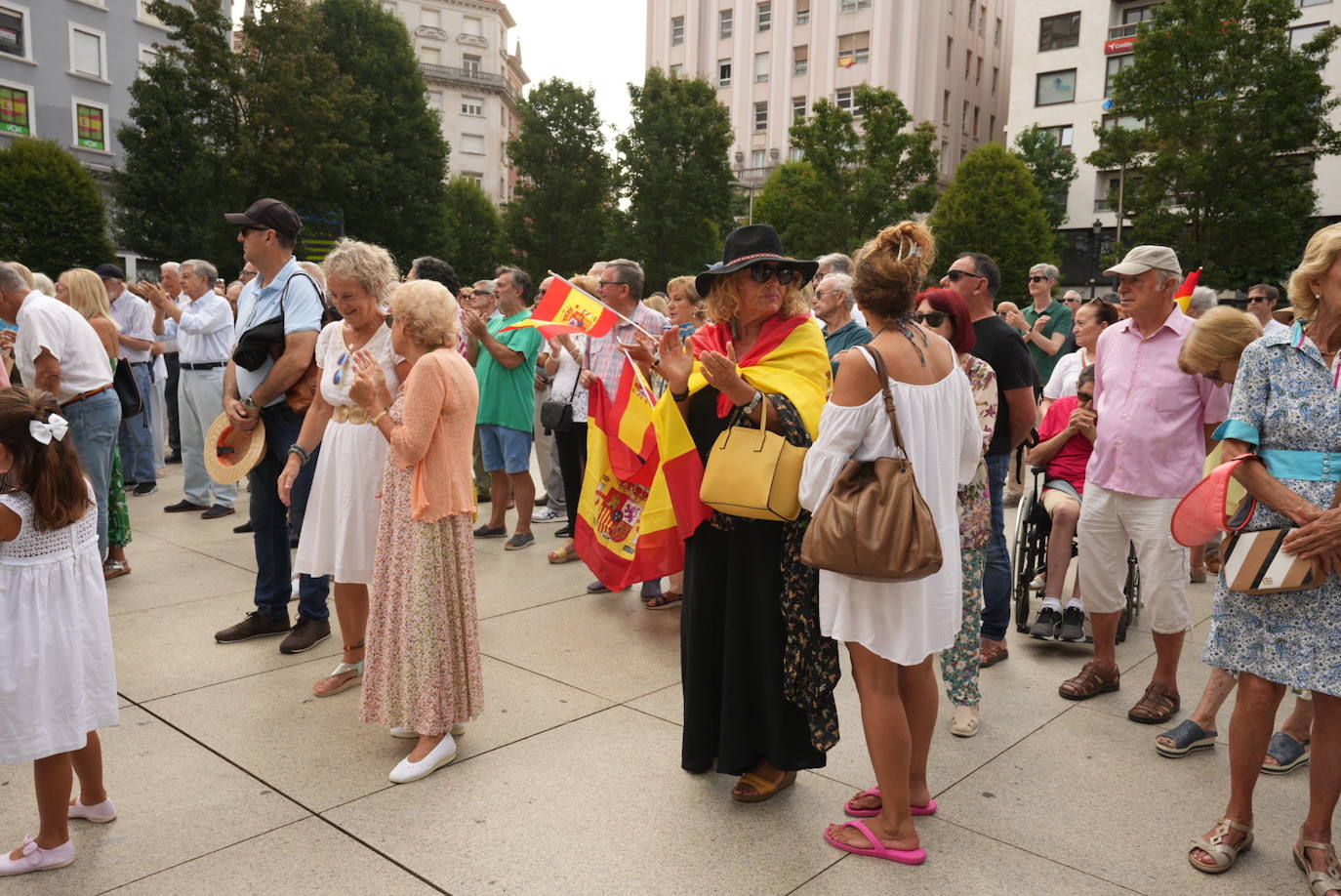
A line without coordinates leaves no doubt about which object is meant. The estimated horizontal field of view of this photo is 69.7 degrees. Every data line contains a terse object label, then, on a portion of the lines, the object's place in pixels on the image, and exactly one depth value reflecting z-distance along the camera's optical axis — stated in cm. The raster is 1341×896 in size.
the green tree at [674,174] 4091
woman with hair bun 300
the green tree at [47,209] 2817
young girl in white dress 294
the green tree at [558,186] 4475
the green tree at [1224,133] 2409
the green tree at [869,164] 3338
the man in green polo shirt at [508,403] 783
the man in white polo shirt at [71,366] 547
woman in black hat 343
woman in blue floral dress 296
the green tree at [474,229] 5125
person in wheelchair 542
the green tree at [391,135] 3712
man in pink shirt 436
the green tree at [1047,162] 4422
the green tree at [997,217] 3762
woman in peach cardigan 373
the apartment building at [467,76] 6888
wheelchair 573
